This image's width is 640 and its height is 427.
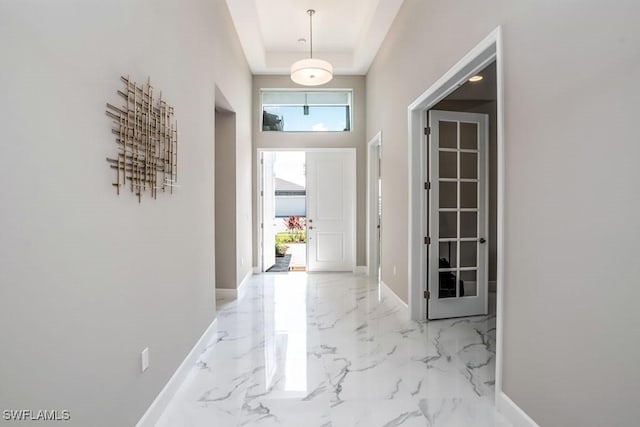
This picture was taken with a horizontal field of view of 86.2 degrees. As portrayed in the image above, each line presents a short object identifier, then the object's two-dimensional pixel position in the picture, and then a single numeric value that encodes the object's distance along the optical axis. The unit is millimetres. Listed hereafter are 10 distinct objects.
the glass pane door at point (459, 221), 3713
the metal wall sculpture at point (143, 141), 1630
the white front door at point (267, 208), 6223
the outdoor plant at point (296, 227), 10719
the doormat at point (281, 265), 6629
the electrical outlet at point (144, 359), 1837
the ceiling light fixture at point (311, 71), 4320
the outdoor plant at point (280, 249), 8648
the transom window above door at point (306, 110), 6180
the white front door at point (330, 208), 6238
